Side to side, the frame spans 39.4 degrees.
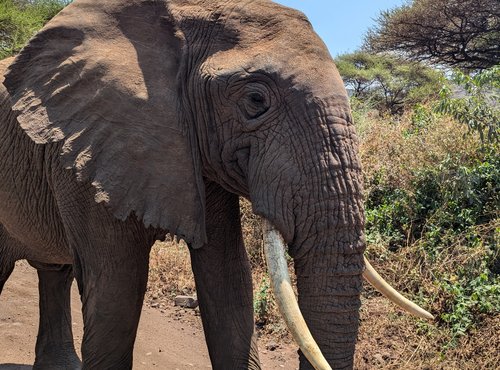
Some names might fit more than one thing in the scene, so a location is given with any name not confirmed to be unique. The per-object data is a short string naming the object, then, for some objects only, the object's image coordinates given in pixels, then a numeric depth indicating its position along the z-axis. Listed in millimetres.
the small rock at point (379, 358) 4934
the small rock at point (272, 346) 5445
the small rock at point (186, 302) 6348
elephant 2561
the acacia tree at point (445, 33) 14055
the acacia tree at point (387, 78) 16234
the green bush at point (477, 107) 6402
